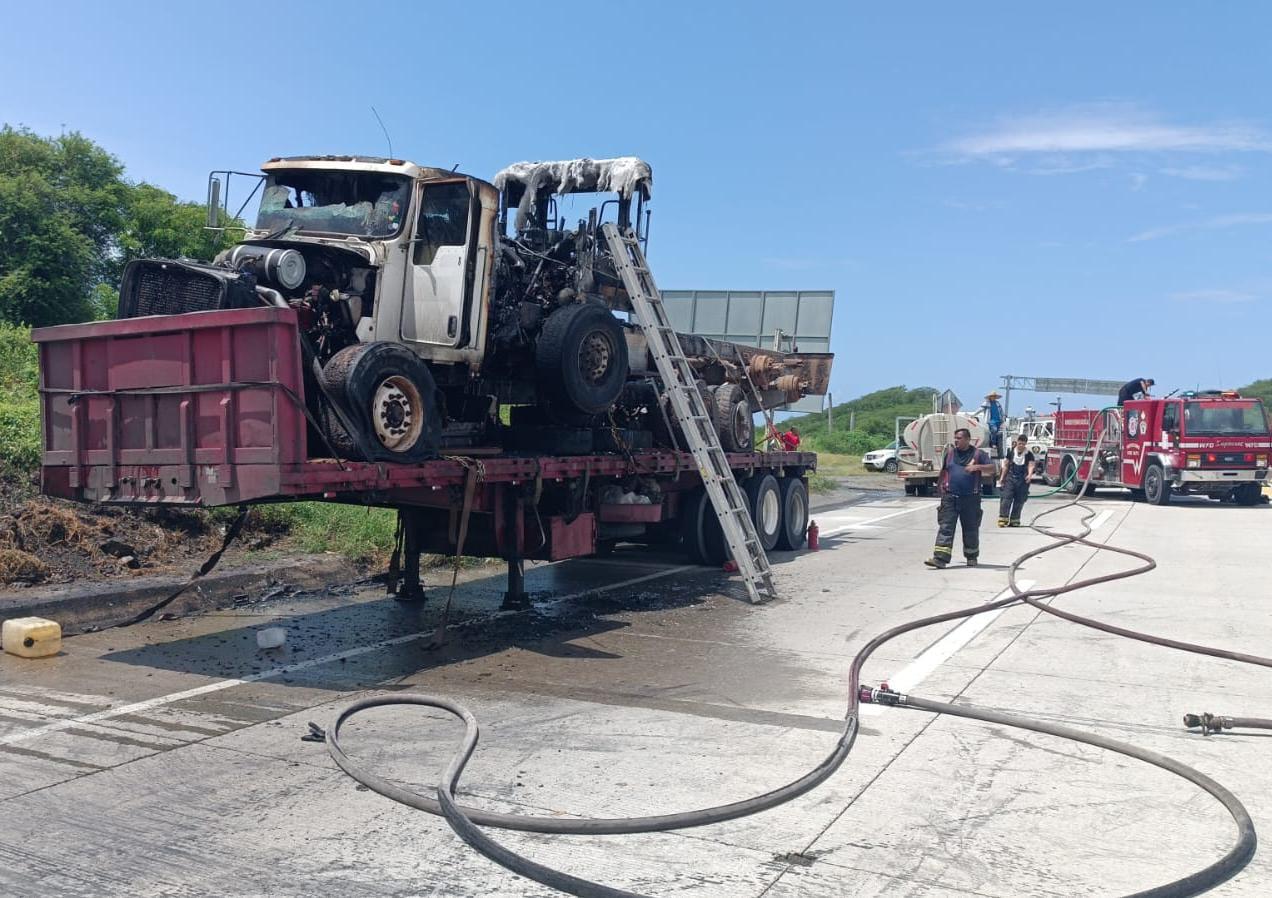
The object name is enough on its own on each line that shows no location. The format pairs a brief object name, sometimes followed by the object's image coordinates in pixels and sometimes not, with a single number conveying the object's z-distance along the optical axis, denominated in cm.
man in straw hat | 2648
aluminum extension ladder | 1116
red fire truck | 2402
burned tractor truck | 779
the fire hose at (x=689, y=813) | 418
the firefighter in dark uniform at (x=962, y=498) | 1330
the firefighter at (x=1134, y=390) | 2772
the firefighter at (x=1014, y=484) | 1855
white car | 3903
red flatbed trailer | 703
